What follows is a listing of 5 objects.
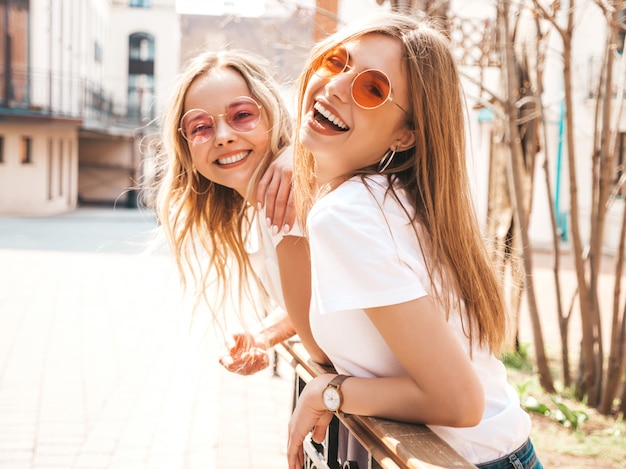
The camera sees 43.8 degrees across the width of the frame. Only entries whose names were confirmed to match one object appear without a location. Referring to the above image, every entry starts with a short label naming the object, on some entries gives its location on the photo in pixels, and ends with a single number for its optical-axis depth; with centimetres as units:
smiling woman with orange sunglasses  135
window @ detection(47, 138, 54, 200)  2644
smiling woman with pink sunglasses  207
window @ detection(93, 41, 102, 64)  3503
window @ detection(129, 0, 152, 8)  3916
